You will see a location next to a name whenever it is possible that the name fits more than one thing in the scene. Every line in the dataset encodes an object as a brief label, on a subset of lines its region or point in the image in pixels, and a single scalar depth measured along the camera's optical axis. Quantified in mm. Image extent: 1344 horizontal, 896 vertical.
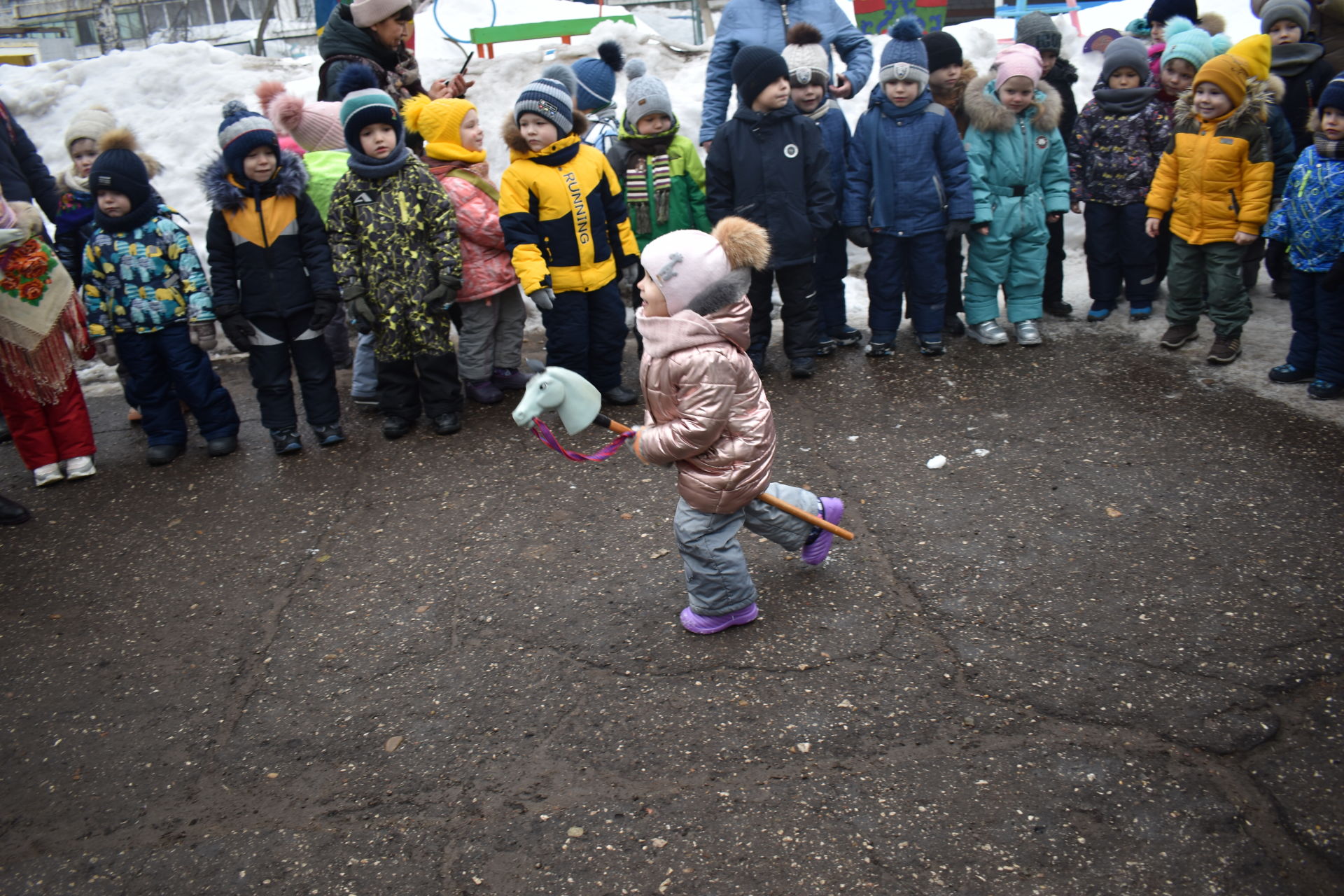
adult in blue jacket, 6863
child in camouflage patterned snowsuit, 5484
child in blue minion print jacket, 5473
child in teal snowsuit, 6344
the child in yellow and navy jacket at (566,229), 5512
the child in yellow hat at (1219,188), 5641
